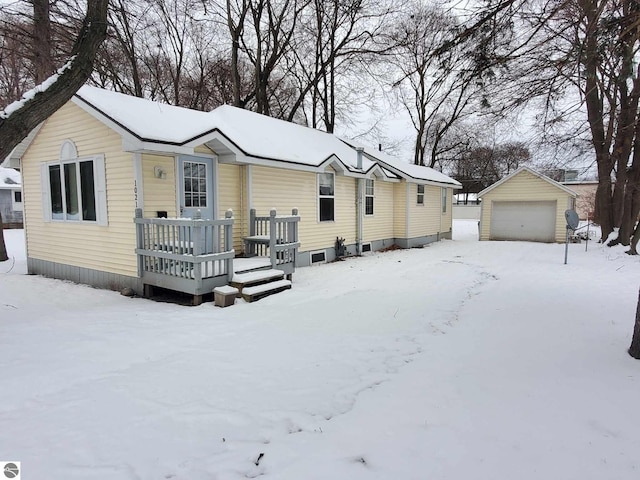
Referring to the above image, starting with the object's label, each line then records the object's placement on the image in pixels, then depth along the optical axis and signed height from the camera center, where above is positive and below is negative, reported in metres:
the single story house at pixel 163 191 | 6.50 +0.53
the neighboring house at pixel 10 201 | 22.12 +0.94
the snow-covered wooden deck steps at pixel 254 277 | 6.56 -1.14
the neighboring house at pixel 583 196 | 27.67 +1.33
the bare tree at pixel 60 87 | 4.34 +1.61
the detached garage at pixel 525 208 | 17.08 +0.25
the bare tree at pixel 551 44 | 4.24 +2.08
